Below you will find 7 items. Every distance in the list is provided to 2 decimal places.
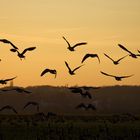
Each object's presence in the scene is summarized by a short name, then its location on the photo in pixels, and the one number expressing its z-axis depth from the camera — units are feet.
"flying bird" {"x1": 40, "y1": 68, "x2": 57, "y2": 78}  151.23
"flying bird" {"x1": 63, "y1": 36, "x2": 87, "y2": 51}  151.19
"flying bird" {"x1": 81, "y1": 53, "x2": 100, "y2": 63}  150.73
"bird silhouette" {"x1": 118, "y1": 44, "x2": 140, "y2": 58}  141.55
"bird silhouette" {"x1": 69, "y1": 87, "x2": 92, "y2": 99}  154.78
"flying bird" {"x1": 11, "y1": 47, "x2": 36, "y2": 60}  146.76
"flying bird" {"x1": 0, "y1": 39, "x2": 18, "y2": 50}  144.82
